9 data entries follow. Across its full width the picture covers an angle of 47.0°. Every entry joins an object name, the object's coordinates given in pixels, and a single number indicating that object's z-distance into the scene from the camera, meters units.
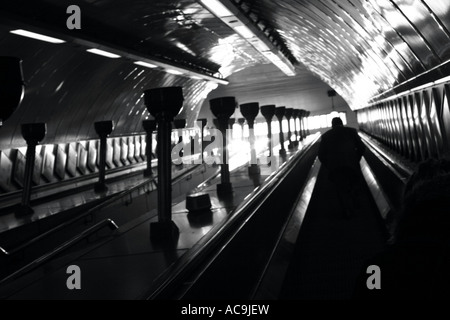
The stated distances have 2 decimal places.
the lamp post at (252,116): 9.00
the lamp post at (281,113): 14.98
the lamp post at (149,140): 14.86
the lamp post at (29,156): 9.09
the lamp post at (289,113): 19.40
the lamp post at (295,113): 22.86
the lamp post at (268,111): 12.65
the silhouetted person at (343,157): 8.70
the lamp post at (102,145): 12.13
